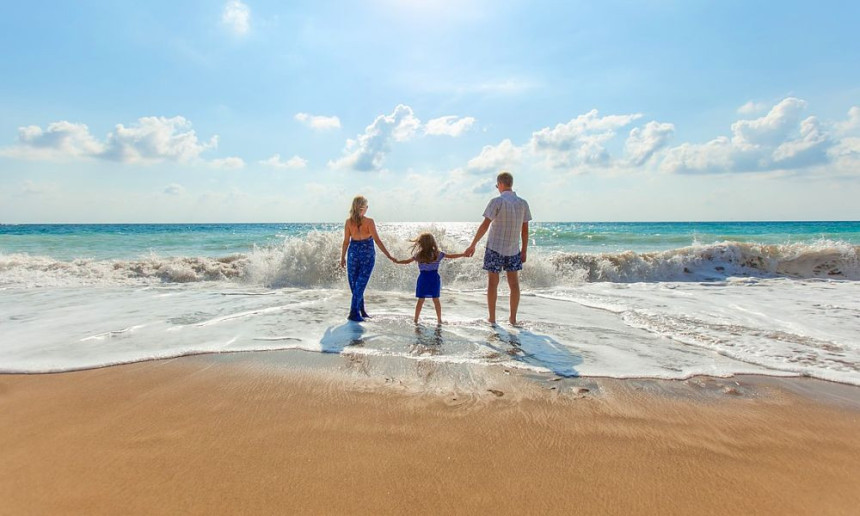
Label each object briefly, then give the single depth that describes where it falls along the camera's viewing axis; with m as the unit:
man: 6.07
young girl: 6.28
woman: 6.41
